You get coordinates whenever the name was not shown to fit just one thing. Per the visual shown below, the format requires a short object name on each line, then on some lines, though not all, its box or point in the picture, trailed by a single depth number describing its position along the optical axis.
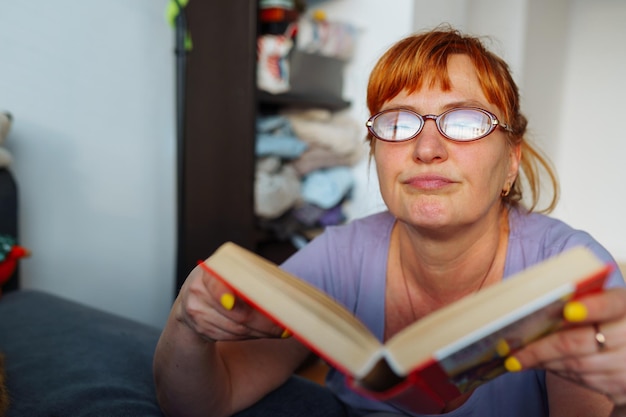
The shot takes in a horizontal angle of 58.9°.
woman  0.77
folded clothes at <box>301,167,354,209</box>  2.20
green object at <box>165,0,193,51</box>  1.87
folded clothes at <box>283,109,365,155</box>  2.21
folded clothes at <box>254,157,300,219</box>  1.97
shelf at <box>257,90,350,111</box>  1.96
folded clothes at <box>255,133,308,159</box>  1.98
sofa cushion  0.82
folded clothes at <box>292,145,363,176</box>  2.18
